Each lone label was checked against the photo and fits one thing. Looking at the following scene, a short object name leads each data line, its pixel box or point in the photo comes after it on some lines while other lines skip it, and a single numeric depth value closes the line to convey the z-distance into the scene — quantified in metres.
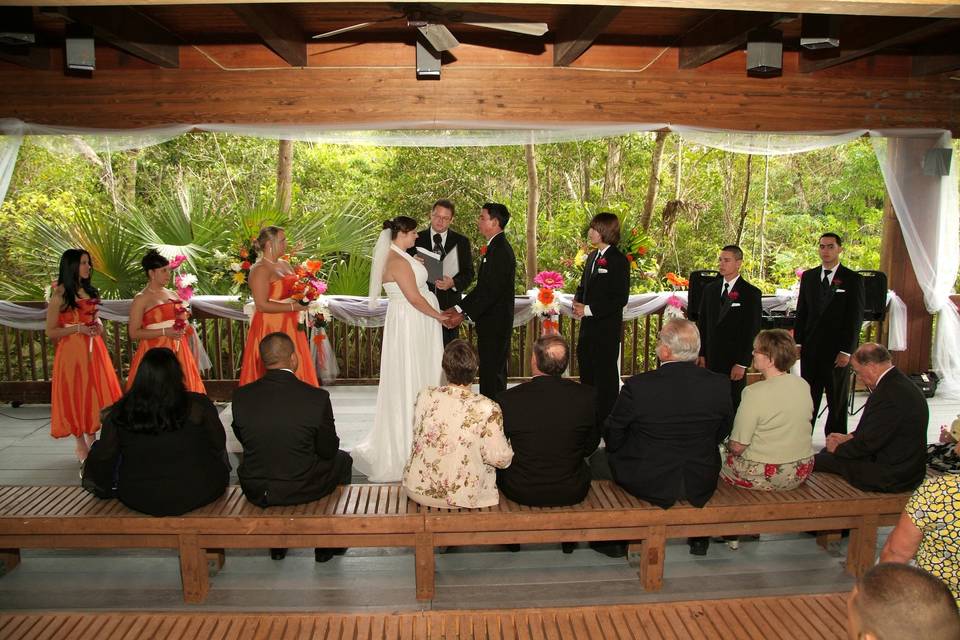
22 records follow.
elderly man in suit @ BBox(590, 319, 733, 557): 3.36
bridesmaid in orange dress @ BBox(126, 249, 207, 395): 5.07
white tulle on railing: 6.77
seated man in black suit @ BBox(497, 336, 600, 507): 3.33
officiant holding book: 5.59
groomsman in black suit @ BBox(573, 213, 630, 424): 5.30
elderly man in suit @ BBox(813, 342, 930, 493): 3.60
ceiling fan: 4.16
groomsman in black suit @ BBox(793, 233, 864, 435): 5.28
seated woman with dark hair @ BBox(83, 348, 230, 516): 3.25
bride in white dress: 4.78
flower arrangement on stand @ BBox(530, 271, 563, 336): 6.02
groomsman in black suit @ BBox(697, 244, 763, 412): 5.25
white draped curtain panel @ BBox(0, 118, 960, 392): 5.88
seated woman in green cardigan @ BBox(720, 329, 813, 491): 3.63
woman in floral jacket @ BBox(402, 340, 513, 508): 3.31
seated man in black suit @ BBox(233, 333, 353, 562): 3.34
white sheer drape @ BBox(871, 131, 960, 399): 6.60
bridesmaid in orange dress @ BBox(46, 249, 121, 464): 4.95
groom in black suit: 5.29
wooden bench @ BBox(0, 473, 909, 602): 3.35
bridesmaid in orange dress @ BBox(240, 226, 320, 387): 5.32
